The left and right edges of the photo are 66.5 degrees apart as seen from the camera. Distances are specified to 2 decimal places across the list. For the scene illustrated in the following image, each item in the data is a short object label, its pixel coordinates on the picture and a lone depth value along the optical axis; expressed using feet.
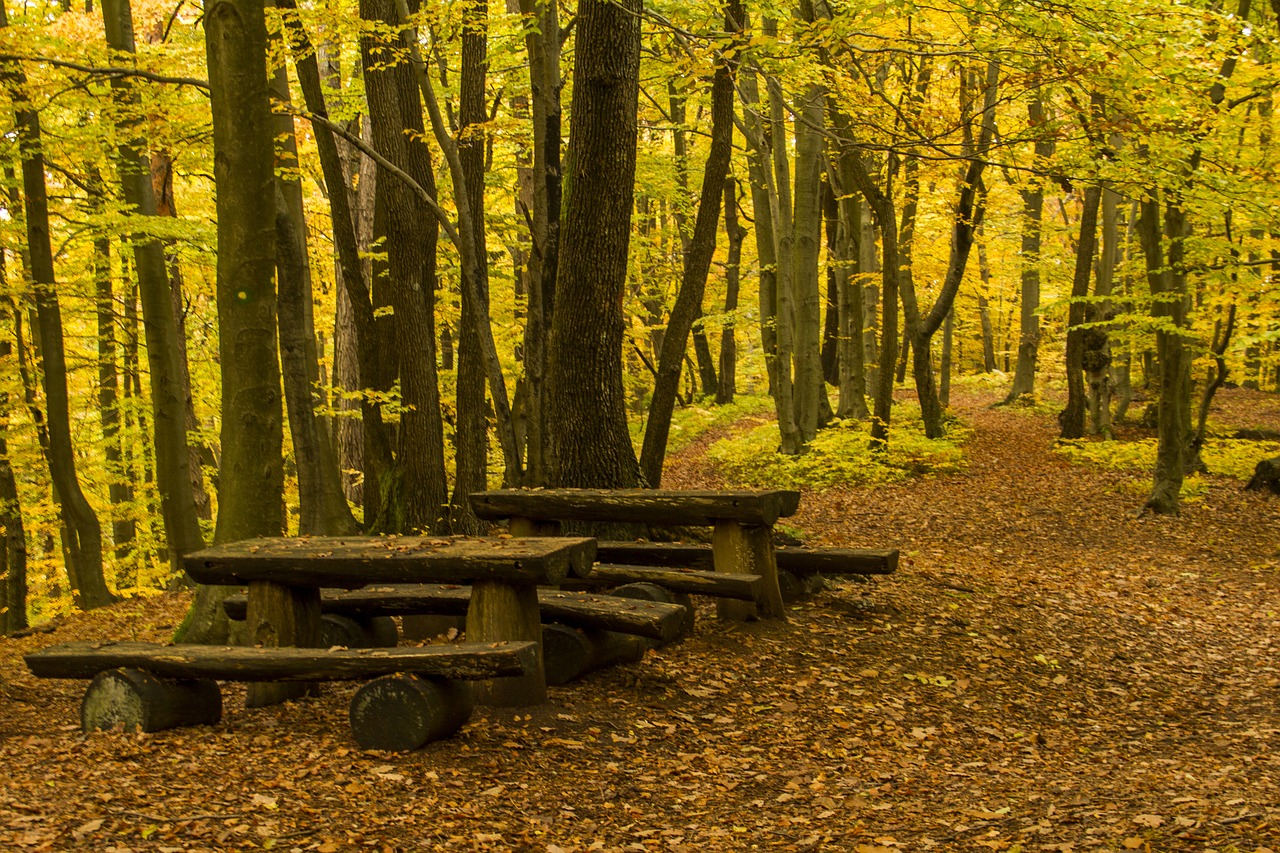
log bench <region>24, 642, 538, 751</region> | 15.66
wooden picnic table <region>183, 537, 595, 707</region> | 16.69
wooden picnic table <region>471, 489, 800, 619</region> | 21.99
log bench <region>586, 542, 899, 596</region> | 24.30
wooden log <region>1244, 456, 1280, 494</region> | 47.67
